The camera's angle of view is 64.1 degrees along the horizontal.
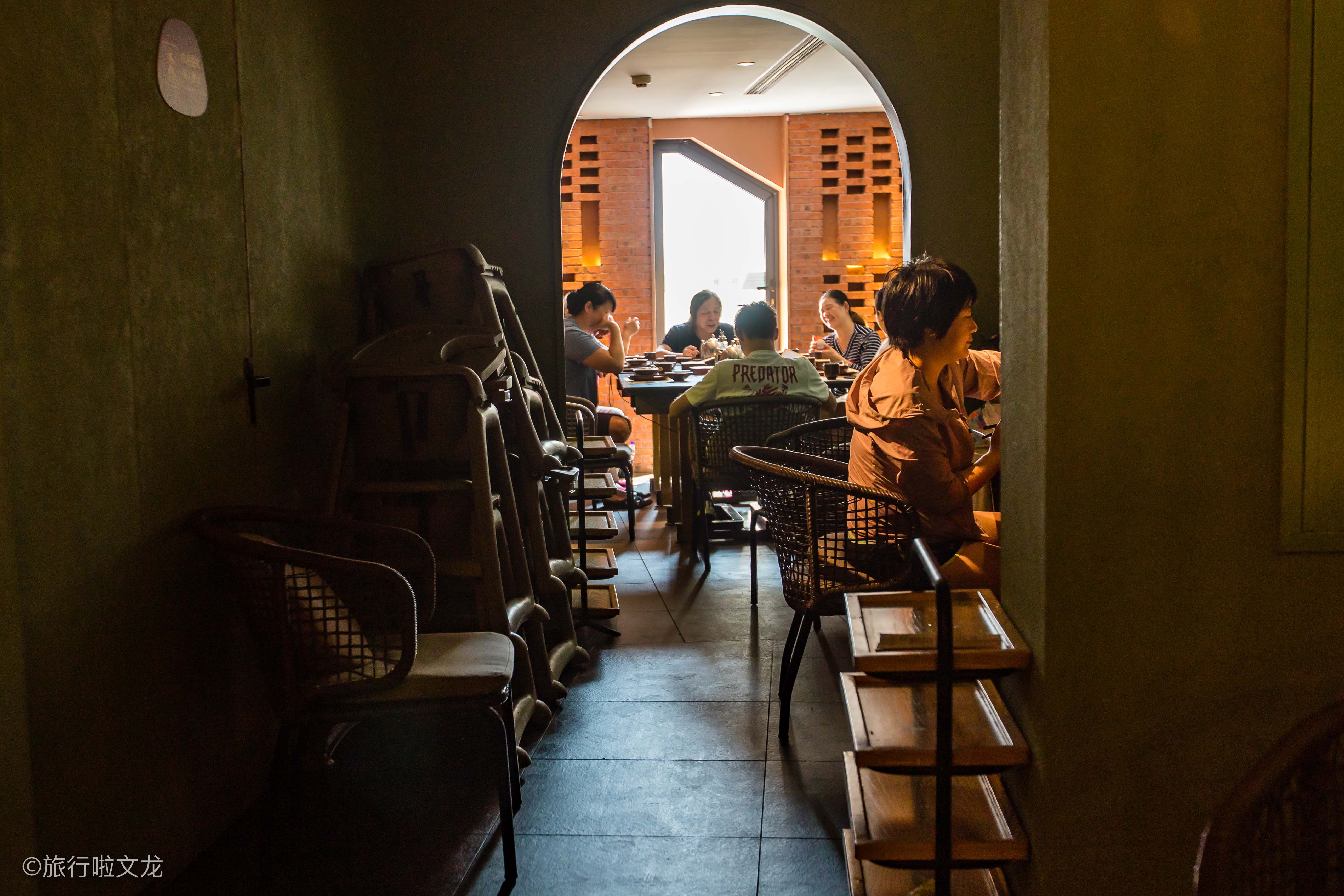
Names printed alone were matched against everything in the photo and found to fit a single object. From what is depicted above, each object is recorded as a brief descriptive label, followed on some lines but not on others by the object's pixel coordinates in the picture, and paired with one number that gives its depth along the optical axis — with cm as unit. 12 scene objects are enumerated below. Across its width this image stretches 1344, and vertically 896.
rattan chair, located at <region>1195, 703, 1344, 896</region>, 97
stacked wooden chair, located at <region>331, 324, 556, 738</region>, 290
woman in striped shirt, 700
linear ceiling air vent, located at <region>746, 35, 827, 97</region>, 823
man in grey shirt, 628
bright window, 1145
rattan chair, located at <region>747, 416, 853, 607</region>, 381
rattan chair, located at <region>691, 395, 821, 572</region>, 507
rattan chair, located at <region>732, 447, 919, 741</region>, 266
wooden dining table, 603
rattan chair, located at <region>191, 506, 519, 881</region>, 222
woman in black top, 864
